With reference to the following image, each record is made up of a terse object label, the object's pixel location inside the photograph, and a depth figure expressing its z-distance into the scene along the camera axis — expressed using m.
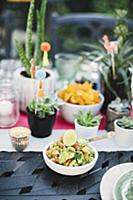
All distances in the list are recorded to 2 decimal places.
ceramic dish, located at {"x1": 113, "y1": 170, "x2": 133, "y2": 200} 0.89
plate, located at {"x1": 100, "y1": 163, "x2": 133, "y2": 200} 0.93
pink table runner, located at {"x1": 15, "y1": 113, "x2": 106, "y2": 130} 1.35
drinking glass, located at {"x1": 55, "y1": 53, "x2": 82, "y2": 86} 1.72
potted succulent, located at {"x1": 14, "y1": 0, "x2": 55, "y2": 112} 1.35
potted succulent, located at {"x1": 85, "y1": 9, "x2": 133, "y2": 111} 1.42
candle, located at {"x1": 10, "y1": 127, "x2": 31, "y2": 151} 1.13
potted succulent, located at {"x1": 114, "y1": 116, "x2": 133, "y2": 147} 1.19
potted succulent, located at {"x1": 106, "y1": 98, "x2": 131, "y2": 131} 1.27
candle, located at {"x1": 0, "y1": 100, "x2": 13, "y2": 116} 1.33
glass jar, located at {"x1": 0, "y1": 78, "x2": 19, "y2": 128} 1.33
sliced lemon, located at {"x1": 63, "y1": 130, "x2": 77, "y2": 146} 1.04
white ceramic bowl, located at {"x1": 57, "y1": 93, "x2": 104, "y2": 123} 1.32
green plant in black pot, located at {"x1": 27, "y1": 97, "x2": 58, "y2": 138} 1.22
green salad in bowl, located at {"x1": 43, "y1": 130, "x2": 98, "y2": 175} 1.00
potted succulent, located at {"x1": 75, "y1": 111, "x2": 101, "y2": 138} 1.20
